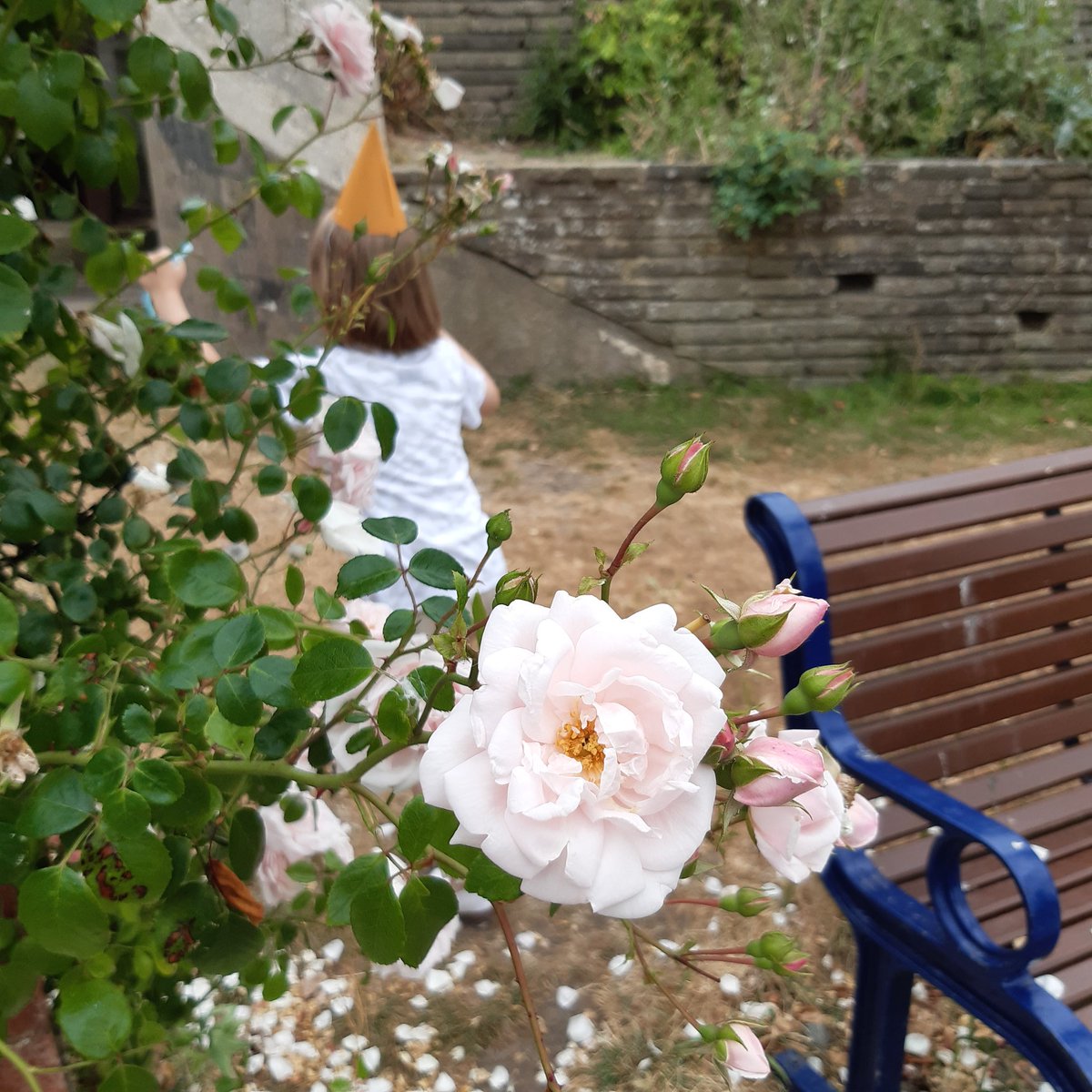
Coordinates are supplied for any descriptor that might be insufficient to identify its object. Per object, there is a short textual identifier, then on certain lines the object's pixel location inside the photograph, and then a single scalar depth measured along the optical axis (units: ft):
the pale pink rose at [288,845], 3.34
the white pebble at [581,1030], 6.05
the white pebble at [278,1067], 5.77
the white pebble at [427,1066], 5.83
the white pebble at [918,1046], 5.92
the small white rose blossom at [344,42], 3.48
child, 7.20
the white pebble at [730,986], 6.31
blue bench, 4.17
